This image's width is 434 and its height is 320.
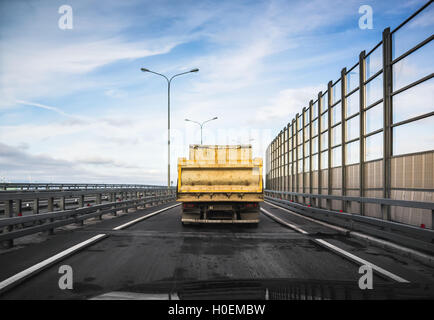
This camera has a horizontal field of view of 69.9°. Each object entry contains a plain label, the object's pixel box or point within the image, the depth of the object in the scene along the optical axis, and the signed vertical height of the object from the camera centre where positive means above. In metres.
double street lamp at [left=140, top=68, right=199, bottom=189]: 29.49 +5.32
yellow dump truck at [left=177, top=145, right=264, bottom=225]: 10.16 -0.64
